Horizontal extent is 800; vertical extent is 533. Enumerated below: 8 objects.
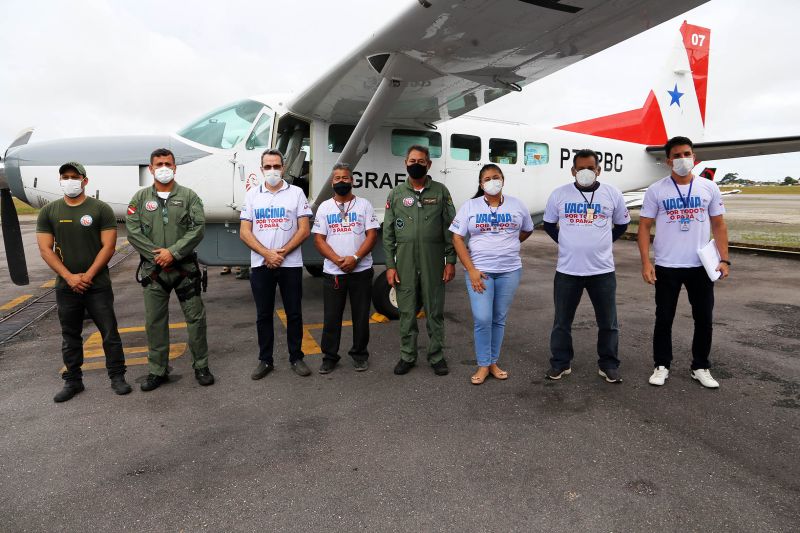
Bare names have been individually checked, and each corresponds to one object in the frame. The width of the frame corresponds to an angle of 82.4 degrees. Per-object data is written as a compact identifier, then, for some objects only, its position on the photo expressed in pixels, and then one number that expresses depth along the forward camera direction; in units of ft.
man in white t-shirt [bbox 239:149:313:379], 12.76
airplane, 10.97
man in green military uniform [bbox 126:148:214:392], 12.00
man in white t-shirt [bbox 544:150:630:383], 11.88
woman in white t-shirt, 12.12
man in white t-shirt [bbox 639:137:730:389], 11.58
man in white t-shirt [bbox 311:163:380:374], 13.25
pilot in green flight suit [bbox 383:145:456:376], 12.87
